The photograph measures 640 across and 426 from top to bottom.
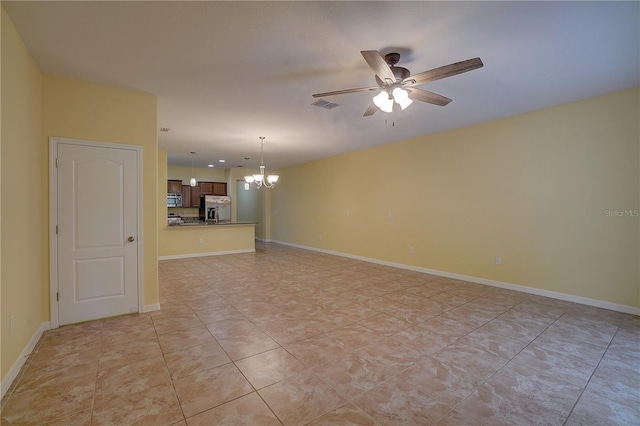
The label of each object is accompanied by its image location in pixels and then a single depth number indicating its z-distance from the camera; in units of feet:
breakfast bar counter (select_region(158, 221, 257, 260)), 22.89
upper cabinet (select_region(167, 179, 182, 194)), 30.25
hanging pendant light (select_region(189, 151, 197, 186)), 23.65
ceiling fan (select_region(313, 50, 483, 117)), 7.07
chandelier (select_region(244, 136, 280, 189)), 20.35
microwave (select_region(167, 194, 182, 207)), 30.19
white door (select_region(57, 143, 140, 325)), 10.11
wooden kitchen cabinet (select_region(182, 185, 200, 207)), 31.35
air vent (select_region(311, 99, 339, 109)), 12.53
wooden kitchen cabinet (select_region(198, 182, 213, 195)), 31.58
